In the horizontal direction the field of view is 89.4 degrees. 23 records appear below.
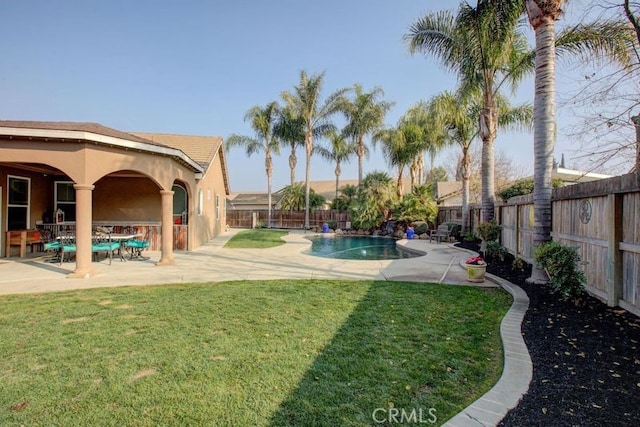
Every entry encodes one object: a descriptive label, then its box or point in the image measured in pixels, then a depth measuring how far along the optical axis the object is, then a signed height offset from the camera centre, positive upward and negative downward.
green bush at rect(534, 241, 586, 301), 5.21 -0.93
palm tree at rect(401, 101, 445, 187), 18.93 +5.38
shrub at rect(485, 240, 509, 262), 9.56 -1.12
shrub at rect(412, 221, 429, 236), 20.92 -0.78
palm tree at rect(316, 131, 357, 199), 28.84 +6.14
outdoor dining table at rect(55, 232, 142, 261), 10.17 -0.71
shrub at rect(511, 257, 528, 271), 8.14 -1.28
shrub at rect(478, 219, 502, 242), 10.52 -0.50
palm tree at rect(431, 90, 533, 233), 13.99 +4.74
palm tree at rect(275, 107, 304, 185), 27.60 +7.65
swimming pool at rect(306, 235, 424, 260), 13.92 -1.70
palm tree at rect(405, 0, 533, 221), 9.30 +5.27
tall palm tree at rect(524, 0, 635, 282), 6.73 +2.42
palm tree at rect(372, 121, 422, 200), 22.61 +4.99
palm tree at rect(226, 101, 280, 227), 28.33 +7.19
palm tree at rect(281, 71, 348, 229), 26.03 +9.04
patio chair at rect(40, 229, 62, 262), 9.71 -0.86
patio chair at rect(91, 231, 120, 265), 9.66 -0.88
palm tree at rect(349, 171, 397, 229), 23.27 +1.02
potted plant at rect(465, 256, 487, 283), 7.32 -1.25
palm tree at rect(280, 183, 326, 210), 30.20 +1.53
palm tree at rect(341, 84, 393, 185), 26.30 +8.58
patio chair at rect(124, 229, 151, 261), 10.52 -1.15
